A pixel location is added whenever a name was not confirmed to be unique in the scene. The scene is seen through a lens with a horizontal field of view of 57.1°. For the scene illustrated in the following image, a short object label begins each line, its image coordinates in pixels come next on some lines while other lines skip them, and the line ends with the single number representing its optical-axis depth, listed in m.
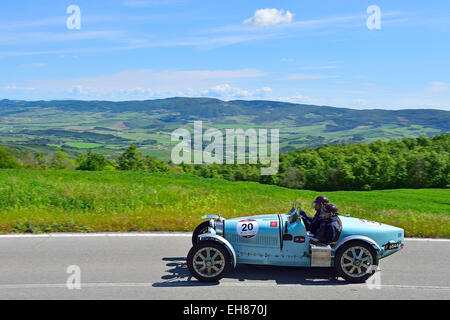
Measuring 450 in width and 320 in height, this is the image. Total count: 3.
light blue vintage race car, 6.78
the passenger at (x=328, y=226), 7.16
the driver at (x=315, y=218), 7.72
